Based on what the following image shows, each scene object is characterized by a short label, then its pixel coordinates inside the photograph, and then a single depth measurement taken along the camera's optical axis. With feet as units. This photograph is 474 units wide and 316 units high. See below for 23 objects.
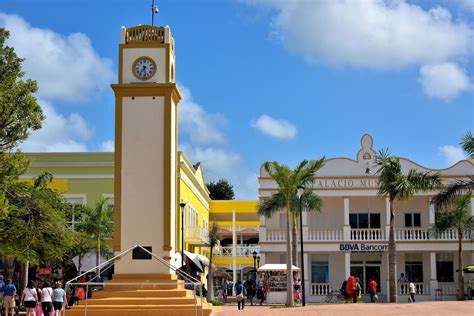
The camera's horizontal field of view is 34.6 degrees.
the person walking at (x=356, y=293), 122.08
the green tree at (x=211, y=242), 133.24
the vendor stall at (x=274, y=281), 134.82
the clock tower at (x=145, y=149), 82.99
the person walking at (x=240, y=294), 115.24
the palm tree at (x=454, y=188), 106.73
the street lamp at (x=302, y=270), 110.27
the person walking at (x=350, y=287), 119.44
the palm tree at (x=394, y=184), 113.39
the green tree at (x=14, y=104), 84.33
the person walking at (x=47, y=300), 78.84
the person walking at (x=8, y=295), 80.43
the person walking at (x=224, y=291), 150.97
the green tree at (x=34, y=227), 91.61
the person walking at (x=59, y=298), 77.41
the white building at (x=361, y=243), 145.89
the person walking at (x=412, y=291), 129.12
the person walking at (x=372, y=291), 123.95
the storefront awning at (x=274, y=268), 133.49
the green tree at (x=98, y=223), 131.23
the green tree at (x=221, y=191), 297.33
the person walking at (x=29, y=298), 80.23
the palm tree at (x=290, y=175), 120.06
